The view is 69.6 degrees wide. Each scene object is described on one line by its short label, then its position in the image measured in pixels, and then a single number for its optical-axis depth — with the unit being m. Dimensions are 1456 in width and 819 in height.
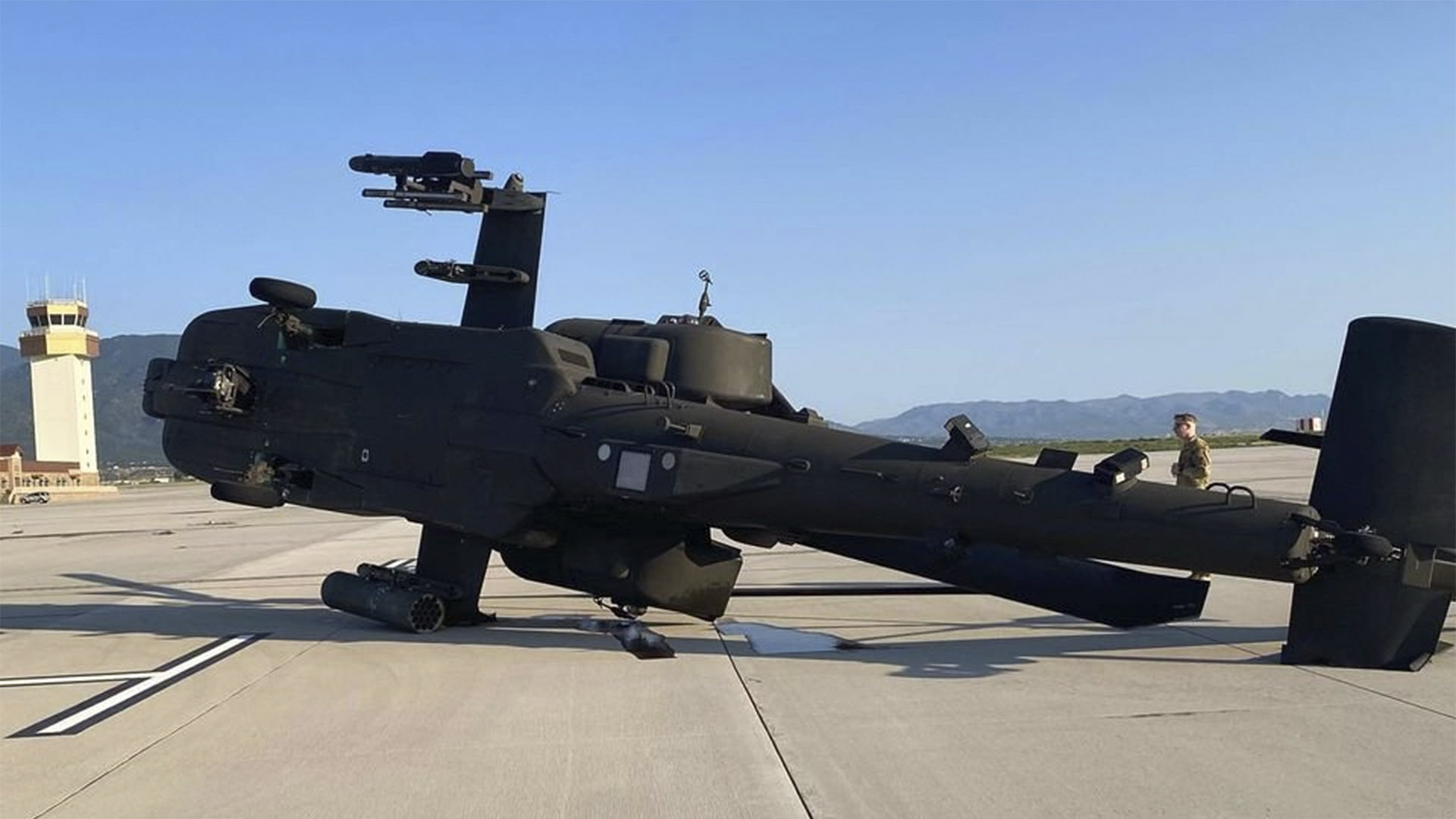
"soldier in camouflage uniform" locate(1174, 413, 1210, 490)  11.66
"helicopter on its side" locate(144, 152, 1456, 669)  8.11
